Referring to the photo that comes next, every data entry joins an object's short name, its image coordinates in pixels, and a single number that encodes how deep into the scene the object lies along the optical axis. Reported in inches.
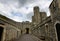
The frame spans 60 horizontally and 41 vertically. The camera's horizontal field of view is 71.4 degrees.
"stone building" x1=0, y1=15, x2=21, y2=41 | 212.1
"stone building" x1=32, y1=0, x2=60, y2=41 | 195.0
